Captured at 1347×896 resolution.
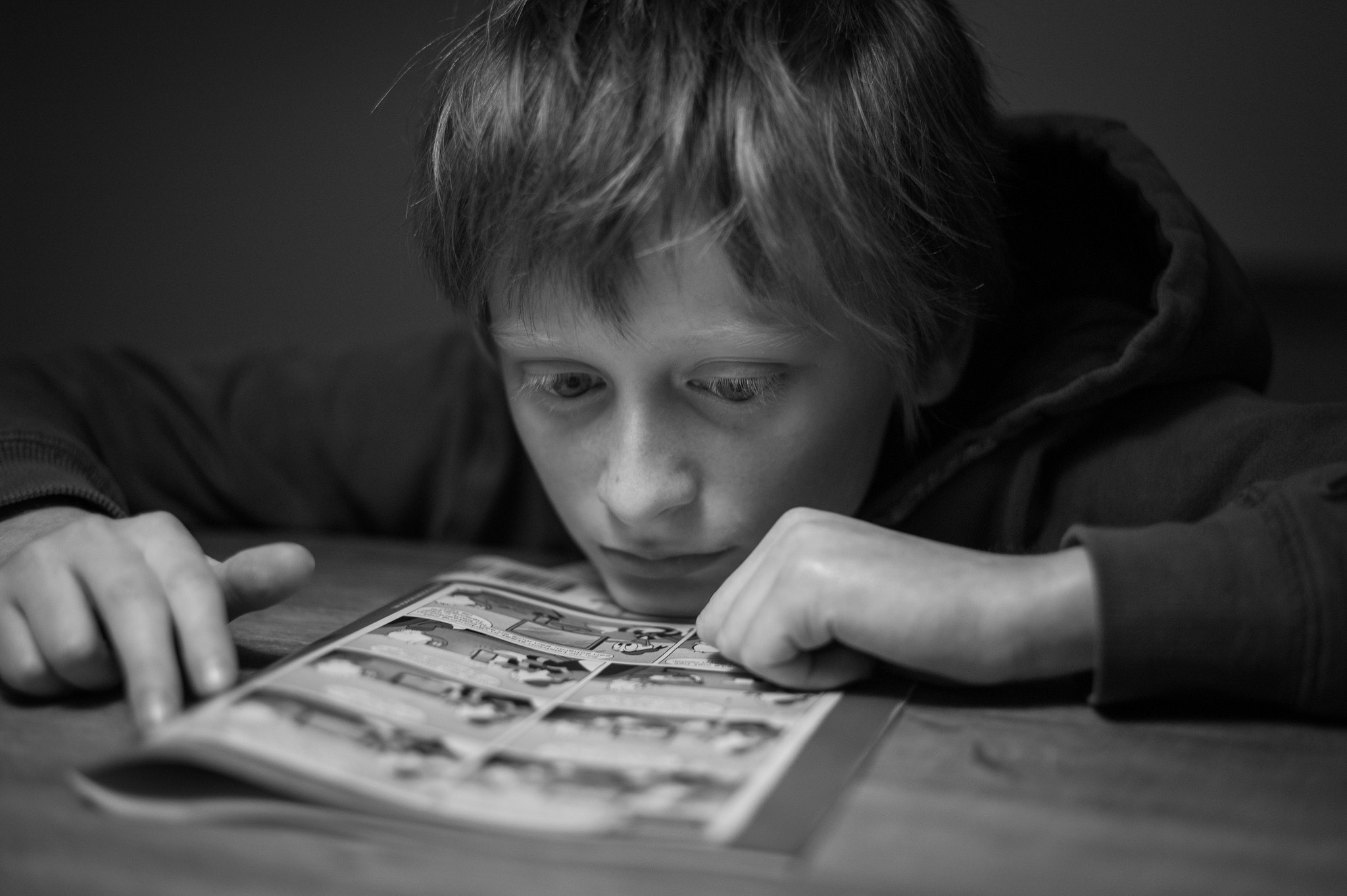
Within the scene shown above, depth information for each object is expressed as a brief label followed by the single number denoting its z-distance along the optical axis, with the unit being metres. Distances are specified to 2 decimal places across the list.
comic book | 0.46
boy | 0.58
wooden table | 0.42
